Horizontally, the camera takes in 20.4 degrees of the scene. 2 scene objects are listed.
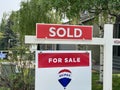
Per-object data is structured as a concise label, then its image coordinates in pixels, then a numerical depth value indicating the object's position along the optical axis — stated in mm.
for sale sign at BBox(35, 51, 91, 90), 4066
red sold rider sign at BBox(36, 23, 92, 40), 4004
